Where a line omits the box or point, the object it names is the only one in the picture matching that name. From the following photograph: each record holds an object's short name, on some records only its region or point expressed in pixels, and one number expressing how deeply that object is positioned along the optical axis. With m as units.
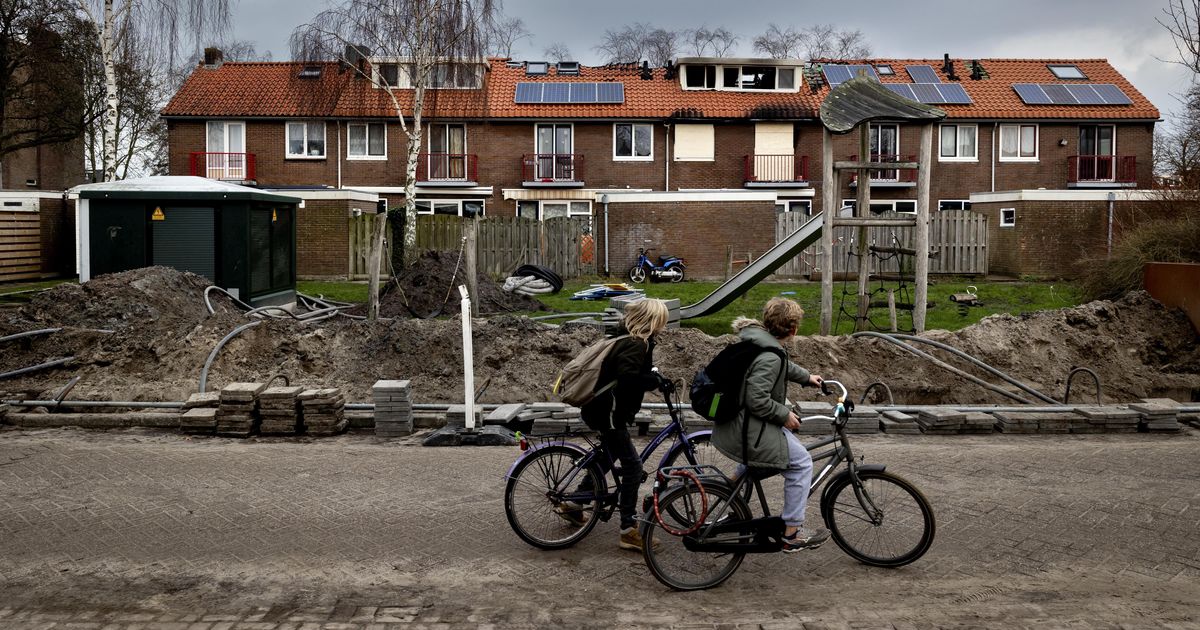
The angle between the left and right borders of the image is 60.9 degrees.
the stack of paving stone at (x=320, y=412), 10.45
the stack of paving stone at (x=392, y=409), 10.52
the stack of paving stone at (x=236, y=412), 10.40
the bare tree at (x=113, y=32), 26.52
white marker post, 10.13
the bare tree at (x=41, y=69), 33.03
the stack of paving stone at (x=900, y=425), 10.64
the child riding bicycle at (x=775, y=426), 5.86
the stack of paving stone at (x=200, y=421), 10.47
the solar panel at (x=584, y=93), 39.78
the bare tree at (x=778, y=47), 69.88
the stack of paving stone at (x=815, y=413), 10.20
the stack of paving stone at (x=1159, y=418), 10.72
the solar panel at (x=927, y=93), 40.31
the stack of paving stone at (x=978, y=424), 10.70
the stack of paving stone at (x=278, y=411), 10.44
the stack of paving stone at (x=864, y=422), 10.51
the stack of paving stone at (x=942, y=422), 10.62
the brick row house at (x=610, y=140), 39.09
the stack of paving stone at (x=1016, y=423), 10.67
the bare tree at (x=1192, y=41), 17.80
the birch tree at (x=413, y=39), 31.03
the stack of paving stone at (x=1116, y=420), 10.75
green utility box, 18.08
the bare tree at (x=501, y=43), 31.53
